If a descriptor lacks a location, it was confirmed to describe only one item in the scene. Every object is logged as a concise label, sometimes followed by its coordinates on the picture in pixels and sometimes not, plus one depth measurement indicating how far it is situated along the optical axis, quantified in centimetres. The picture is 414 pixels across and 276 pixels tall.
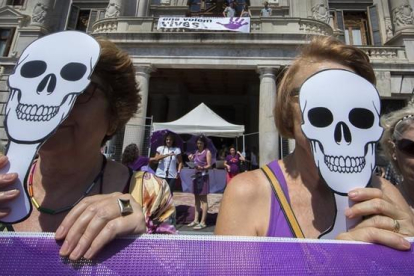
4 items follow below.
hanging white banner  1131
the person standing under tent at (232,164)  773
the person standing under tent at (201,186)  582
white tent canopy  953
